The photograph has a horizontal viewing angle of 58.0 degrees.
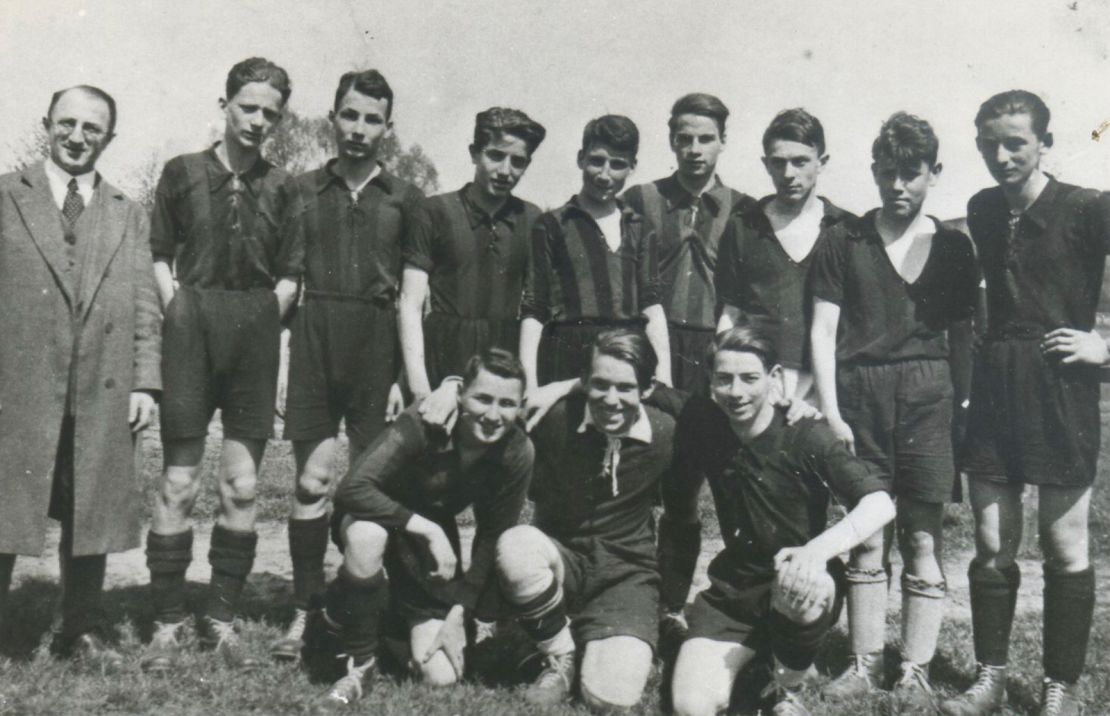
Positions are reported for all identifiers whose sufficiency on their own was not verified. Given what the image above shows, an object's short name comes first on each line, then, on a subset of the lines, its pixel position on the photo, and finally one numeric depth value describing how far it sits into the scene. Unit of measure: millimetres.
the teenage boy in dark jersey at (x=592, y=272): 4395
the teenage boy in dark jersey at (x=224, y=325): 4191
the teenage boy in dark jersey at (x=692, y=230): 4750
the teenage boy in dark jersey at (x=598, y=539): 3842
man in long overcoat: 3893
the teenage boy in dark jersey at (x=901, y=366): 4055
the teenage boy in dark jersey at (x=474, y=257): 4406
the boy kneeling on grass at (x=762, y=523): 3551
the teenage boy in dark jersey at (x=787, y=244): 4348
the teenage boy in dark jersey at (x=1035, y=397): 3889
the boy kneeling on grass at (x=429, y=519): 3758
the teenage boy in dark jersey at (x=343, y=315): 4379
